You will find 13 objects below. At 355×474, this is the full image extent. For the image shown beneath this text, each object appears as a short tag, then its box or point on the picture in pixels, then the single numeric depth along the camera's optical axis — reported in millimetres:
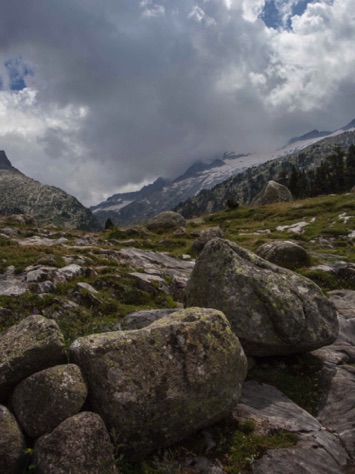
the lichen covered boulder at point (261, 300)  13047
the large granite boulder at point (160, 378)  9008
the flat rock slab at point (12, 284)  18645
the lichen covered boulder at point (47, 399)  8359
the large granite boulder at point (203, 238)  42125
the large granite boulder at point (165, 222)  70125
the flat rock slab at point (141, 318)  15014
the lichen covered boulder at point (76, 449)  7633
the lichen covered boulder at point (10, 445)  7703
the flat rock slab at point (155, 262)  27764
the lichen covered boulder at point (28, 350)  9023
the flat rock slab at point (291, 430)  8992
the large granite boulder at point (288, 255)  29489
